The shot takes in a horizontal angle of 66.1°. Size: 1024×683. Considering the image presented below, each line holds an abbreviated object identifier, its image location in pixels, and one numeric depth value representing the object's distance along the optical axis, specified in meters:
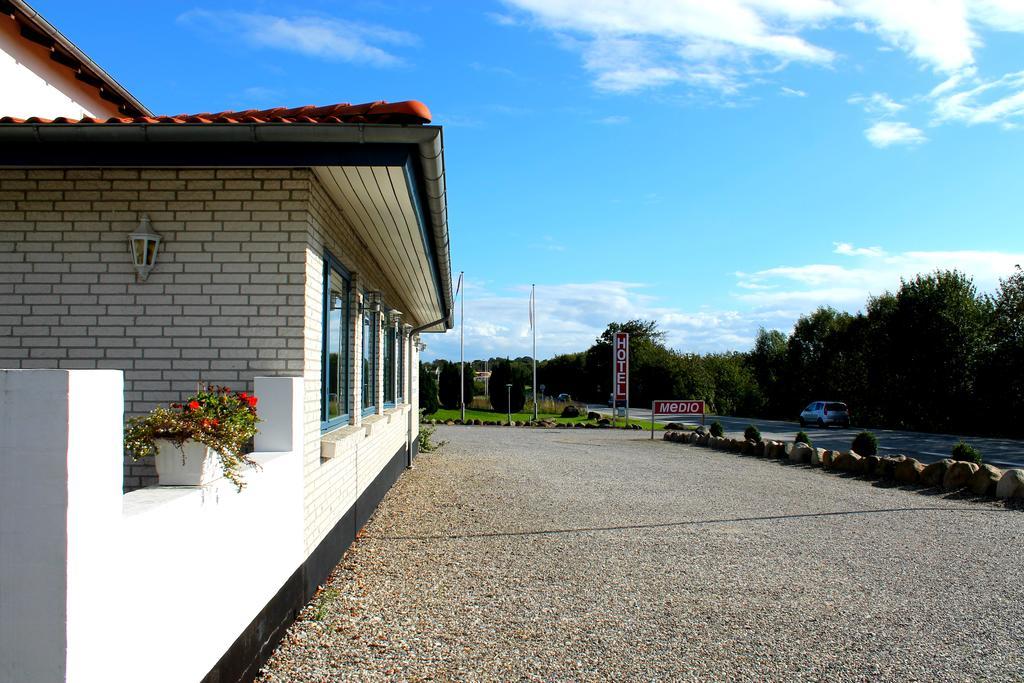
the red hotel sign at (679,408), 26.92
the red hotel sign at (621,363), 30.77
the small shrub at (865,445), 16.47
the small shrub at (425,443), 19.33
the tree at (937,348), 34.66
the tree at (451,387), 51.31
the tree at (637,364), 56.75
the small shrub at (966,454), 13.68
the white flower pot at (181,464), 3.59
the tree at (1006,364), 31.42
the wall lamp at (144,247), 5.24
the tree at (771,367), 52.97
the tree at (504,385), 47.12
